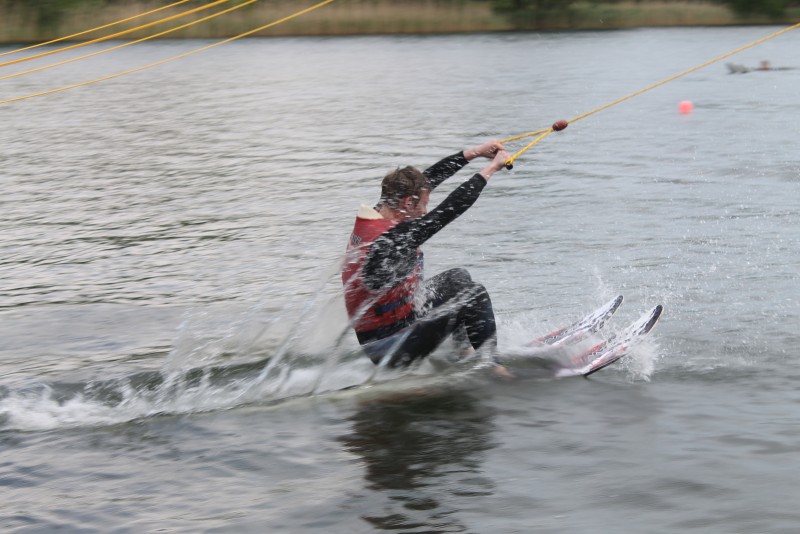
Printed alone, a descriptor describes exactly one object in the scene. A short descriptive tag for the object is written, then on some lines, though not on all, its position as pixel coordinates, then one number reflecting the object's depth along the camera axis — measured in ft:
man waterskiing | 48.01
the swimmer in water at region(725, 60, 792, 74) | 209.05
